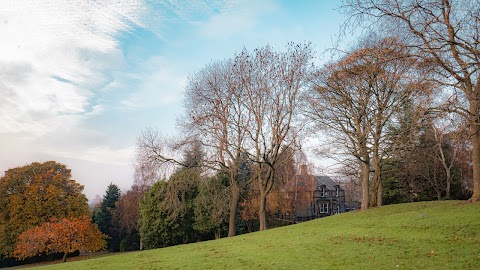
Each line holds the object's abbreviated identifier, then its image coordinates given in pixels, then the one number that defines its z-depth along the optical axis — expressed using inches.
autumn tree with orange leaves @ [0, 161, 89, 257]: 1460.4
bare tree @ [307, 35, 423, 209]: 914.1
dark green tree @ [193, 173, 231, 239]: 1127.0
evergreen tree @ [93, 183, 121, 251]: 2016.5
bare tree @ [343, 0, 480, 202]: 367.2
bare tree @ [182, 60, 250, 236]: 1033.5
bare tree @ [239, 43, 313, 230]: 1024.9
